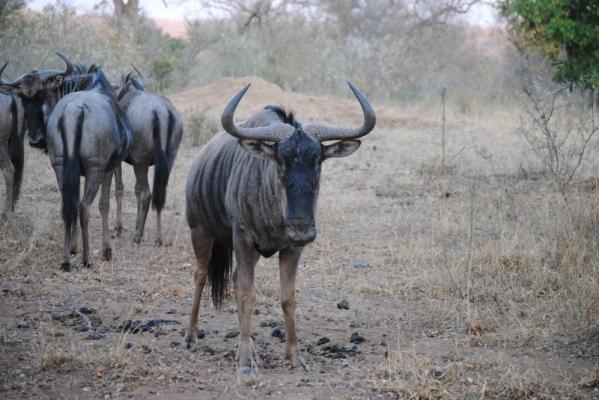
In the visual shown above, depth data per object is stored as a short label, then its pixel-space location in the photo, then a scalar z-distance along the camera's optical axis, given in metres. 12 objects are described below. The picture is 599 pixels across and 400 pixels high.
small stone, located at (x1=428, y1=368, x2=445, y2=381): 8.81
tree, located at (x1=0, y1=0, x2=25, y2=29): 28.35
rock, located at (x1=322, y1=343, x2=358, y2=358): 9.94
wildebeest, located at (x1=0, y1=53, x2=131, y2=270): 13.87
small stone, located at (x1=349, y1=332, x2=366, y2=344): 10.55
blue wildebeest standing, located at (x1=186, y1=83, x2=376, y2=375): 8.81
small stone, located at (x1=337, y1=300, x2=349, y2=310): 12.18
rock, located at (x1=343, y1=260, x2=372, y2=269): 14.67
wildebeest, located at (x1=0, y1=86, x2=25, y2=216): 17.27
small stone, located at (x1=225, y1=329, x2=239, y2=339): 10.74
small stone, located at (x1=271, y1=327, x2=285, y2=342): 10.84
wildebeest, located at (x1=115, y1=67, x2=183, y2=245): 16.59
